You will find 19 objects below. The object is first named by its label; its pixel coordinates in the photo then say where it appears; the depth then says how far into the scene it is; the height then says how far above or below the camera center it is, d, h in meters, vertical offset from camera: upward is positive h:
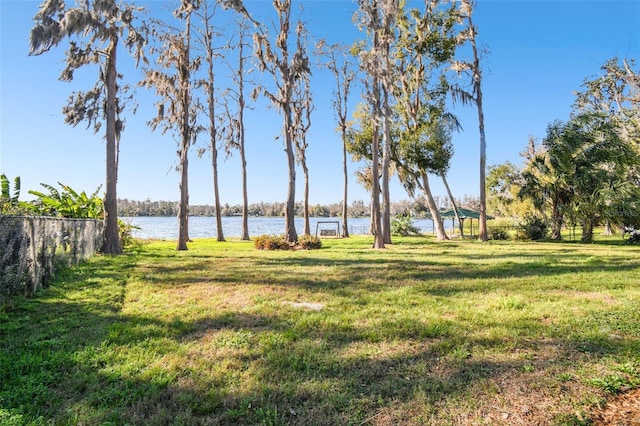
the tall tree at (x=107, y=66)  12.02 +5.38
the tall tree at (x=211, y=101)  21.28 +7.00
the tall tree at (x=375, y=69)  16.08 +6.34
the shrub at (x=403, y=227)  28.09 -0.83
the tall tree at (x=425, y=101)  20.31 +6.66
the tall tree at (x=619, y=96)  23.45 +8.60
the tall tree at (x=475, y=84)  19.69 +7.14
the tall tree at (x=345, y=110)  26.68 +7.68
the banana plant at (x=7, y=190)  14.35 +1.05
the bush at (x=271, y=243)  15.93 -1.15
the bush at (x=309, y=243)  16.33 -1.17
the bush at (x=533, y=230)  22.05 -0.85
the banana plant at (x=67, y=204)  15.71 +0.58
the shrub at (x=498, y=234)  23.47 -1.18
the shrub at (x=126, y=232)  17.72 -0.77
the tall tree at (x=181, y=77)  17.16 +6.51
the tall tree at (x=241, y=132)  24.36 +5.71
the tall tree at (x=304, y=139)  25.55 +5.40
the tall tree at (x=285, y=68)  17.03 +6.81
